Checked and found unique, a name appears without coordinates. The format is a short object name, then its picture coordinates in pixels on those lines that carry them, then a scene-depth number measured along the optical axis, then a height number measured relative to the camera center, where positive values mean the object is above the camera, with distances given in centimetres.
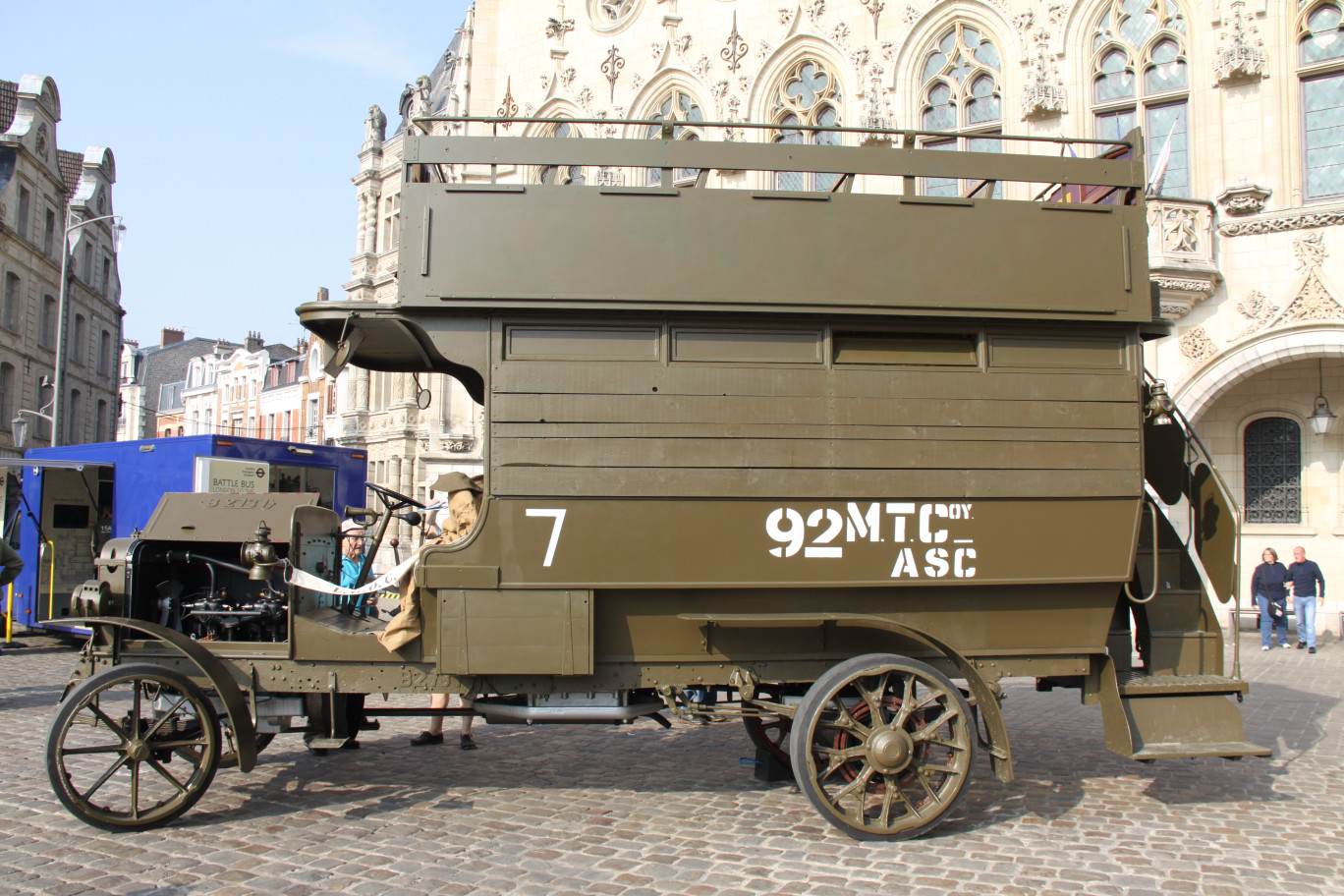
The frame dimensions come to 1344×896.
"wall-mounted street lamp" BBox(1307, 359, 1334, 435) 1415 +176
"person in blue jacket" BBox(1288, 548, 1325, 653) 1328 -80
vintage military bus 487 +33
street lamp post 2403 +430
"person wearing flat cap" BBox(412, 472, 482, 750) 547 +10
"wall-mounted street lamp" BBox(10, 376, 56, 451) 2630 +239
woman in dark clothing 1362 -81
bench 1419 -131
